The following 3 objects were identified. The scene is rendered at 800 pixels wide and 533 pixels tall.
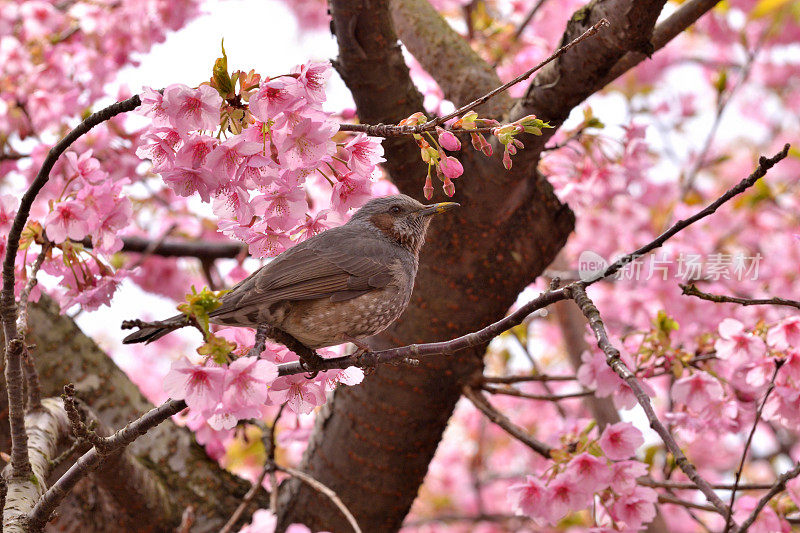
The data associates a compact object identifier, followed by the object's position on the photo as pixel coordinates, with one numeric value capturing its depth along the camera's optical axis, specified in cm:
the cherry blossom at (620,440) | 462
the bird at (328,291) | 374
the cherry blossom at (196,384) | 288
